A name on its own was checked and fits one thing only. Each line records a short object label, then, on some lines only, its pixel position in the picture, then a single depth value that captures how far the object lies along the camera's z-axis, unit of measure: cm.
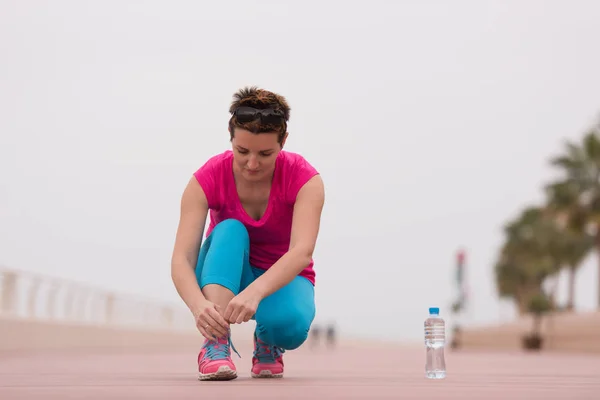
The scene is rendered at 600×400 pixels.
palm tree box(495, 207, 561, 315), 6162
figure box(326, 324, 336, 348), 4122
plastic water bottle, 609
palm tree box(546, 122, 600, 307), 4725
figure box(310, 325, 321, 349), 3519
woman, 491
